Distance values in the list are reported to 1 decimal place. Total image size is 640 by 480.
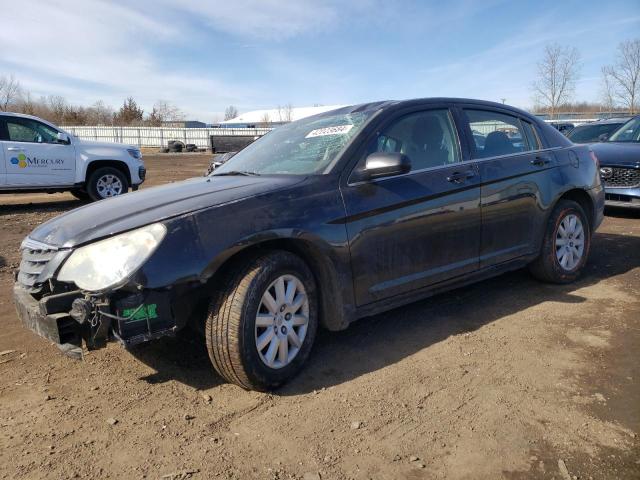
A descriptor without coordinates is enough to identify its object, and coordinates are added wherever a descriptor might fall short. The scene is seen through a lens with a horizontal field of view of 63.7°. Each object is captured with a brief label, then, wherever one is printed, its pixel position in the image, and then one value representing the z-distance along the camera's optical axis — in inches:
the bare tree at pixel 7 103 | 1965.6
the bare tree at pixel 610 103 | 1362.2
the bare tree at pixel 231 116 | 4005.4
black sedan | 103.9
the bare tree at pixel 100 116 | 2603.3
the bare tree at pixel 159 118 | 2377.5
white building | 3004.4
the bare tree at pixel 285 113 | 2965.1
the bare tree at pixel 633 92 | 1239.5
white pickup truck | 372.2
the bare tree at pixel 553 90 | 1369.3
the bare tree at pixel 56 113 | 2288.9
